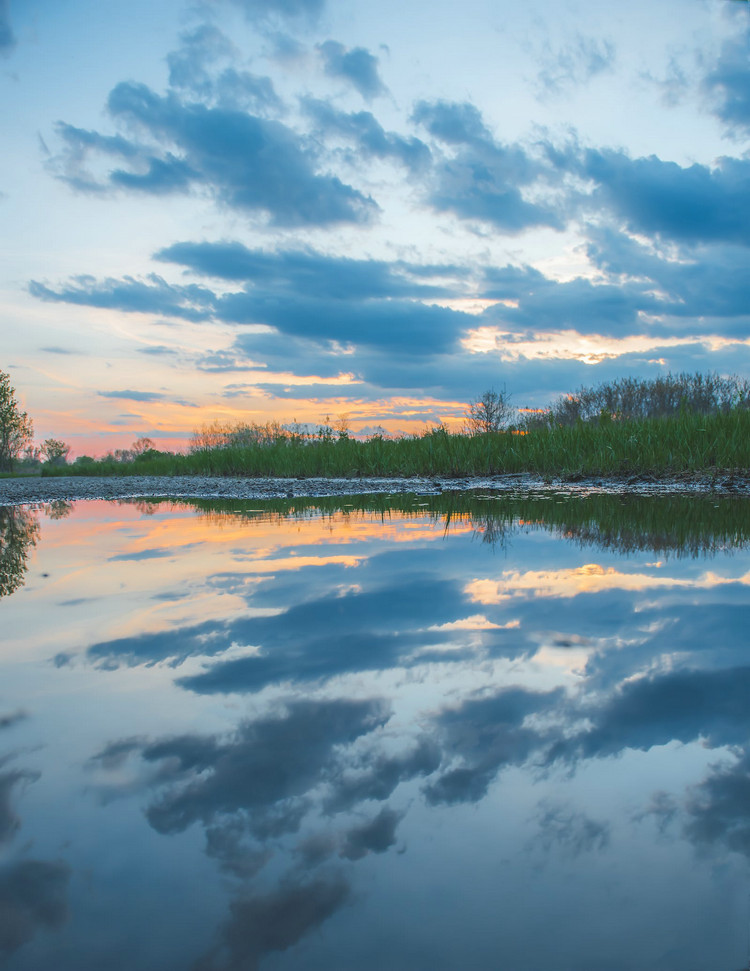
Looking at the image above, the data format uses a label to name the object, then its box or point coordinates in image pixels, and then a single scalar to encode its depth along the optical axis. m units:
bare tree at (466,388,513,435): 18.14
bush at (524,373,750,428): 19.44
